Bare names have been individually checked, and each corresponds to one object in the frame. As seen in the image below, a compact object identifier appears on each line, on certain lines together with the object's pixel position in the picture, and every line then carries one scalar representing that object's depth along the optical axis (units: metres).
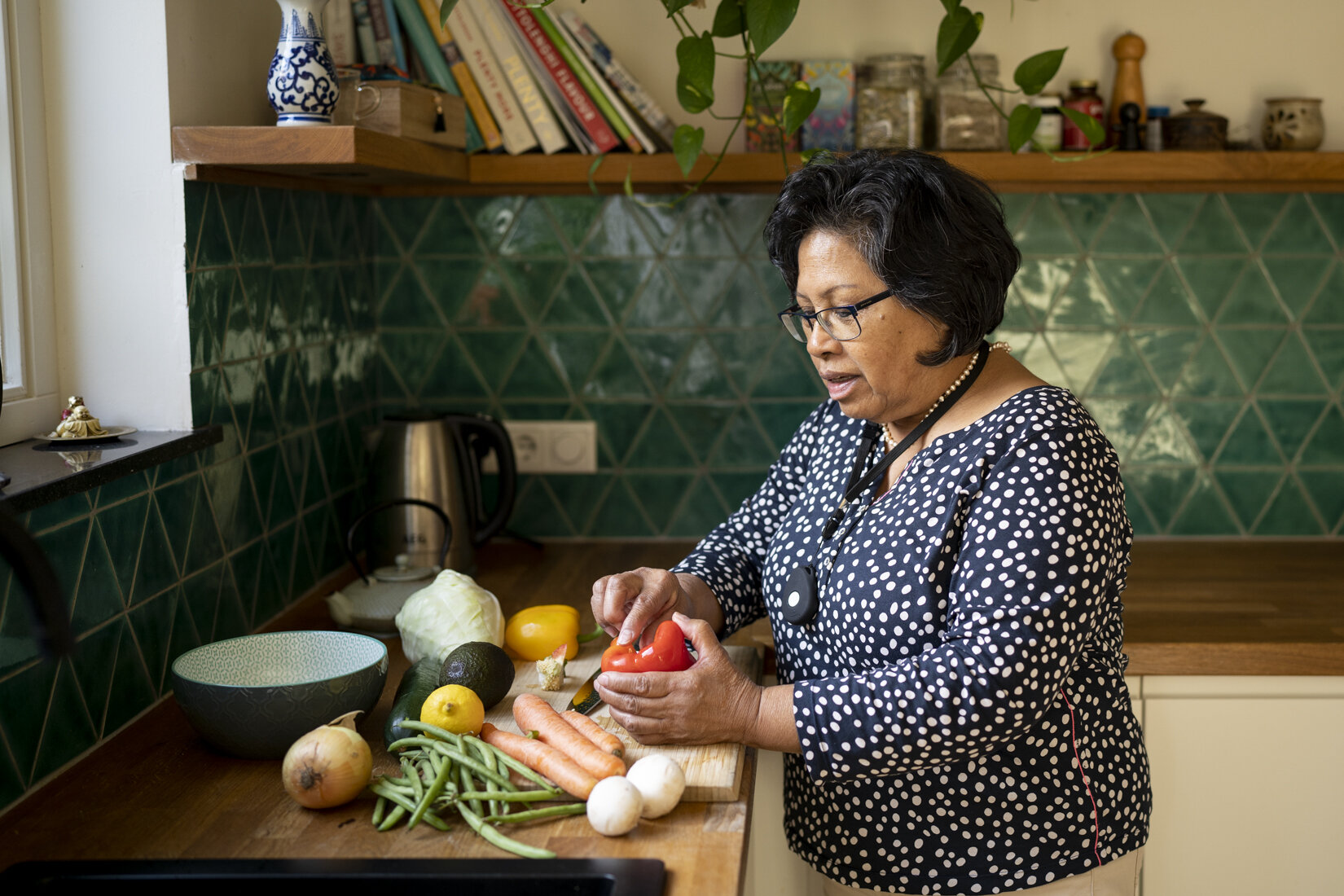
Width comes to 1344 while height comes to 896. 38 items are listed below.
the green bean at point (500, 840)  1.09
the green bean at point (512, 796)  1.17
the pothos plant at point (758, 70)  1.71
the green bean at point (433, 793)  1.15
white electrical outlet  2.32
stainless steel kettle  2.00
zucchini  1.31
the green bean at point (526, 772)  1.21
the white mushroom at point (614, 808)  1.13
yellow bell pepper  1.63
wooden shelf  1.89
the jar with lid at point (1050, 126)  2.05
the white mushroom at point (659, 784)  1.17
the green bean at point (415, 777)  1.18
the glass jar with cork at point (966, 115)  2.06
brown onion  1.18
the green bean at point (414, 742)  1.26
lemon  1.29
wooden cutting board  1.23
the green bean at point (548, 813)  1.15
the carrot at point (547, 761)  1.20
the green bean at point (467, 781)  1.17
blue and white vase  1.55
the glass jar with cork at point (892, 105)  2.07
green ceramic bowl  1.28
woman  1.21
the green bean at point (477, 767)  1.20
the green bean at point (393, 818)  1.15
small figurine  1.44
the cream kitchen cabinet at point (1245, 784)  1.77
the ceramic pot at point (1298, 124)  2.06
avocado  1.39
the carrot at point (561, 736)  1.22
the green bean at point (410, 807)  1.16
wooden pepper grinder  2.11
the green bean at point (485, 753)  1.22
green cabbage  1.57
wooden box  1.73
